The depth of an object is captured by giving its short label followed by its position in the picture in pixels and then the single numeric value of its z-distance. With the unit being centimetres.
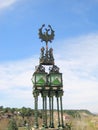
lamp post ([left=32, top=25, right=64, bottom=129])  1075
